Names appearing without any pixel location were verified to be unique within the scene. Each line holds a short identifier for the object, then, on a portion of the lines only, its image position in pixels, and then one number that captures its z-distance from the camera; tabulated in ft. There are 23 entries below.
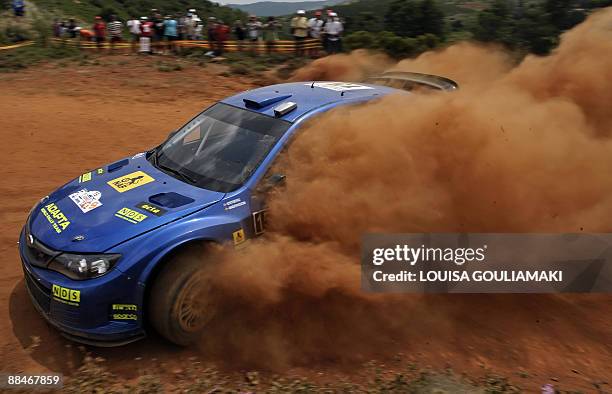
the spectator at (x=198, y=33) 66.80
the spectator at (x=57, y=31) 75.41
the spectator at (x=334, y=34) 56.80
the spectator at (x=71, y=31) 76.13
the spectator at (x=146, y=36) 63.26
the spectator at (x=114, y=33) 67.46
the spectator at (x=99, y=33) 67.31
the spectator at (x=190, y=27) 66.39
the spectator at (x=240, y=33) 66.54
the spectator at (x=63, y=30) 74.43
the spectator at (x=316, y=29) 60.08
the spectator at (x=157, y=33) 64.13
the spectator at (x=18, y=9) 86.74
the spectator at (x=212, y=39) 64.08
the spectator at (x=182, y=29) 66.39
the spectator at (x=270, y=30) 67.31
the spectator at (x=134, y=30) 64.49
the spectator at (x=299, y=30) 59.62
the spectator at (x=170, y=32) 63.51
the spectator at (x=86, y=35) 70.18
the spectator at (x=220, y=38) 64.08
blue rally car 13.08
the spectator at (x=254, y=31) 66.90
